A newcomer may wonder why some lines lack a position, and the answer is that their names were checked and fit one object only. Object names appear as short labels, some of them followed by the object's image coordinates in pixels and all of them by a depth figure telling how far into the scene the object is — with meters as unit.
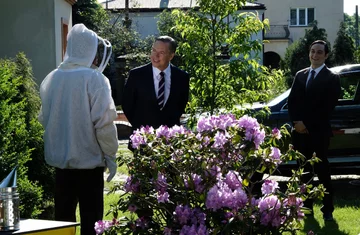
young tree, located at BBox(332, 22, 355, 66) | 57.11
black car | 13.60
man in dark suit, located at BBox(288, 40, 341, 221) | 11.07
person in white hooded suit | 7.41
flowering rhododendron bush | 5.65
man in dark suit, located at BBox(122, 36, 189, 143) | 9.03
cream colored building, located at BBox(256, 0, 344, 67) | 73.02
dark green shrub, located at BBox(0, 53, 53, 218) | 8.71
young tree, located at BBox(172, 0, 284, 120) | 11.05
